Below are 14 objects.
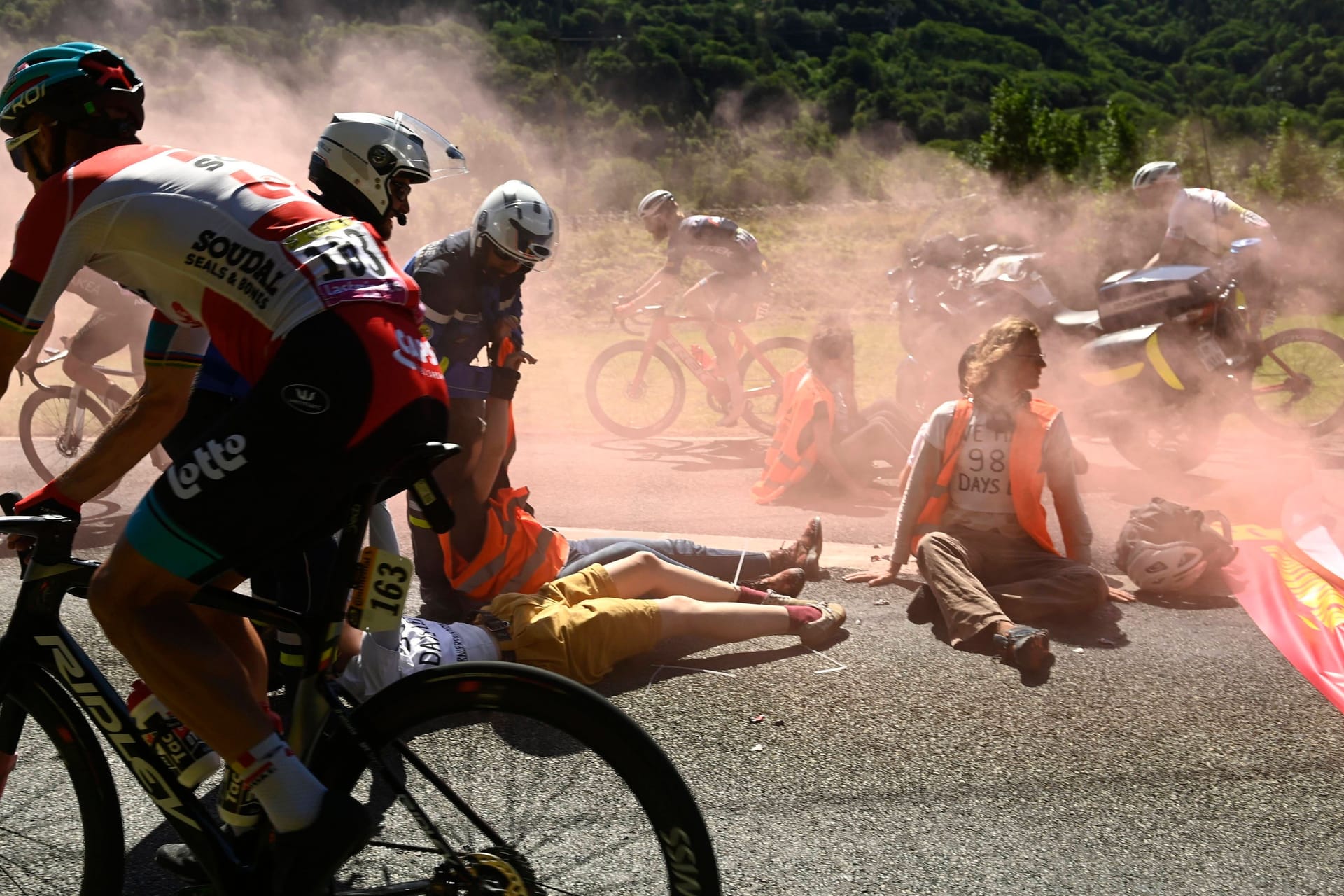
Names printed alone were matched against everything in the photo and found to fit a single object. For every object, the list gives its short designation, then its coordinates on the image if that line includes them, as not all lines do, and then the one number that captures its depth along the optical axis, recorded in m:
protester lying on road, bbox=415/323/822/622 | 4.29
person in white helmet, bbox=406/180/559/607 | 4.45
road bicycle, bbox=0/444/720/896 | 2.08
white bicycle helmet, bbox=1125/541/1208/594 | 4.98
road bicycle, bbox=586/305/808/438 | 9.57
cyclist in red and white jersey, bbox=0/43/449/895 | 2.09
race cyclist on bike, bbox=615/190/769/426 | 9.47
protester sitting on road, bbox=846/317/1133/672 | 4.62
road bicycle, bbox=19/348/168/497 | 7.44
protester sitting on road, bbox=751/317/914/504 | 6.86
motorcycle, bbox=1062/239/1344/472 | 7.56
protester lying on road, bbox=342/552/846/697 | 3.59
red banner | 4.24
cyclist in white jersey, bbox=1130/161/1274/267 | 8.08
